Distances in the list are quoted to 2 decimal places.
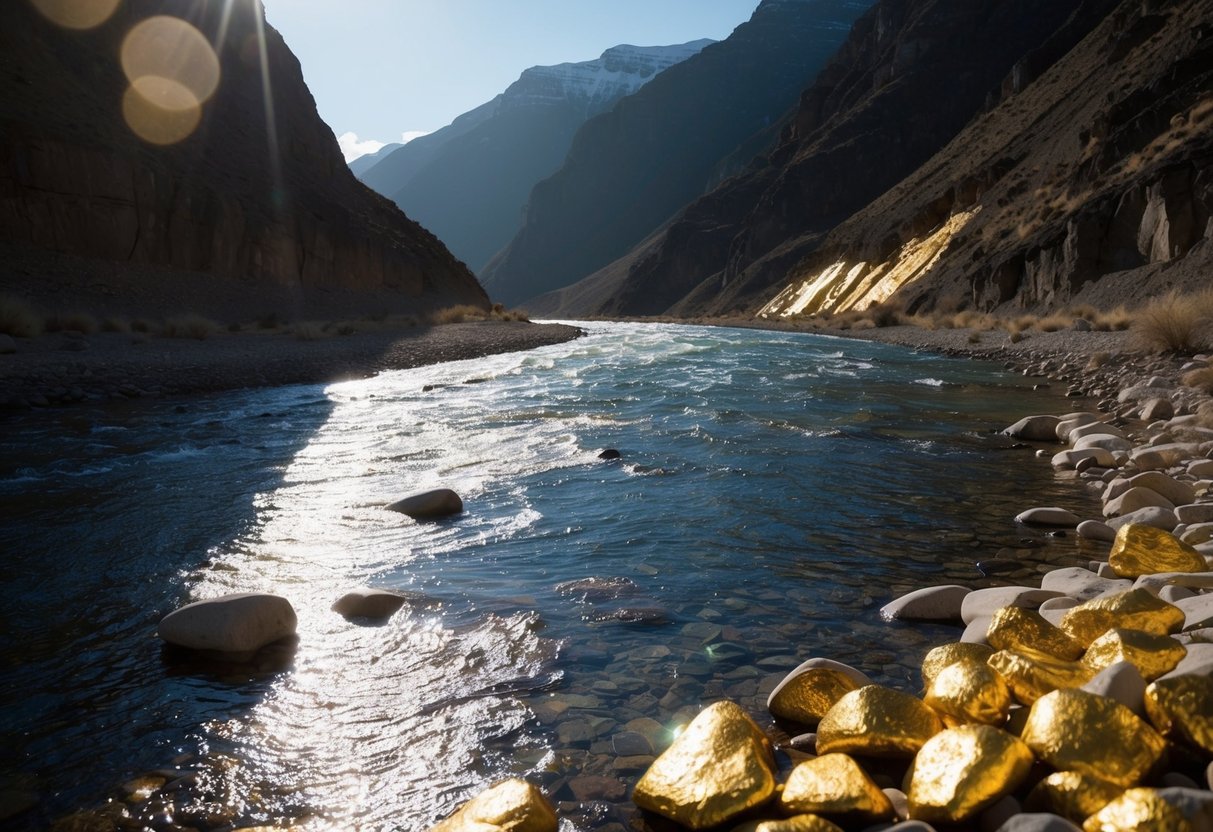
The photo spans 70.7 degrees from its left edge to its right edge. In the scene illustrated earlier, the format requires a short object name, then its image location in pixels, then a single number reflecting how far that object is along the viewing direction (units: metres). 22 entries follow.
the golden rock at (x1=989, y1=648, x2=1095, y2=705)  2.91
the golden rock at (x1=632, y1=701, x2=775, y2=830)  2.60
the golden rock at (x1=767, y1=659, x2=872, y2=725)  3.28
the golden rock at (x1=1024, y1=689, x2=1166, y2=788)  2.36
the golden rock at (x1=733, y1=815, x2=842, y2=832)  2.35
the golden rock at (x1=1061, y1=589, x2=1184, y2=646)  3.34
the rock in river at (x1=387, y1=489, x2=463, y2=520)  6.52
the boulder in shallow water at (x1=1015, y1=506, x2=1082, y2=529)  5.82
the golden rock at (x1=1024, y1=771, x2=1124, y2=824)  2.31
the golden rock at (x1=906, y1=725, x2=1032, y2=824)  2.38
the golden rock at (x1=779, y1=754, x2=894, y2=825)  2.46
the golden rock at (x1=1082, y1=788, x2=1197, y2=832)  2.05
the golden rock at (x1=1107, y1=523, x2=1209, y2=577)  4.34
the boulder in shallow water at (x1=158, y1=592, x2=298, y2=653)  3.95
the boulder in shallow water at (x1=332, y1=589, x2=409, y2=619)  4.46
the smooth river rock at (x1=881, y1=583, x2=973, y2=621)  4.27
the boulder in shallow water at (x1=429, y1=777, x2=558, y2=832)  2.50
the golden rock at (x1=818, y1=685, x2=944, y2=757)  2.81
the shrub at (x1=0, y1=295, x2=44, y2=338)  16.38
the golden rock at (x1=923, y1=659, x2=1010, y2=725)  2.84
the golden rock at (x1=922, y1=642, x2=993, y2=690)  3.25
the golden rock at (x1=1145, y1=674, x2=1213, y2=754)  2.42
